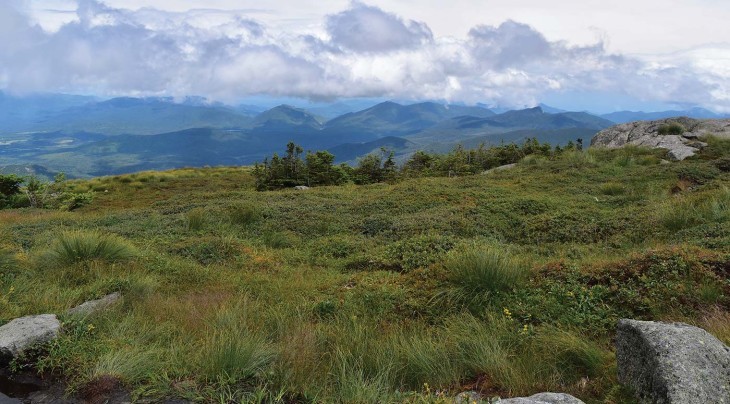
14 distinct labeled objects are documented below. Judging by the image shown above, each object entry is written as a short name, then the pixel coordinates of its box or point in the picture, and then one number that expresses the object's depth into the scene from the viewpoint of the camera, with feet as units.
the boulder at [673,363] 11.25
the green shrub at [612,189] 59.00
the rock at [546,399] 11.76
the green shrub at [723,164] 67.43
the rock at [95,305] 19.10
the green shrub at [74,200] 104.71
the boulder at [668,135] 92.06
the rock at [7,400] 14.13
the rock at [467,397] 12.02
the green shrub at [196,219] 46.01
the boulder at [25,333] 15.79
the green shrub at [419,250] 29.89
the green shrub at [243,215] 48.75
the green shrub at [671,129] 110.83
